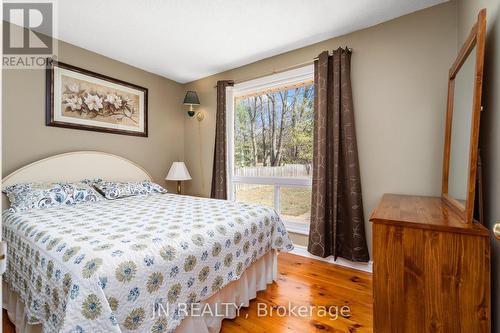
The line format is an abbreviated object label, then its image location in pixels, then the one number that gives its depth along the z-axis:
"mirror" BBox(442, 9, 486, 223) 1.34
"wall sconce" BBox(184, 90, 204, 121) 3.70
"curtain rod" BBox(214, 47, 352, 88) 2.86
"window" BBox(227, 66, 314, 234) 3.06
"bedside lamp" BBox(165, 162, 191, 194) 3.71
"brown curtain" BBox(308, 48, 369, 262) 2.56
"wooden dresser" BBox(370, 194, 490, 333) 1.23
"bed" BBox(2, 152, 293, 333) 1.14
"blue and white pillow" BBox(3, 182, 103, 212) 2.16
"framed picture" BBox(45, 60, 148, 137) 2.74
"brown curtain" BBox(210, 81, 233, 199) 3.56
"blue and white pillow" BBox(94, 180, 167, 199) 2.74
